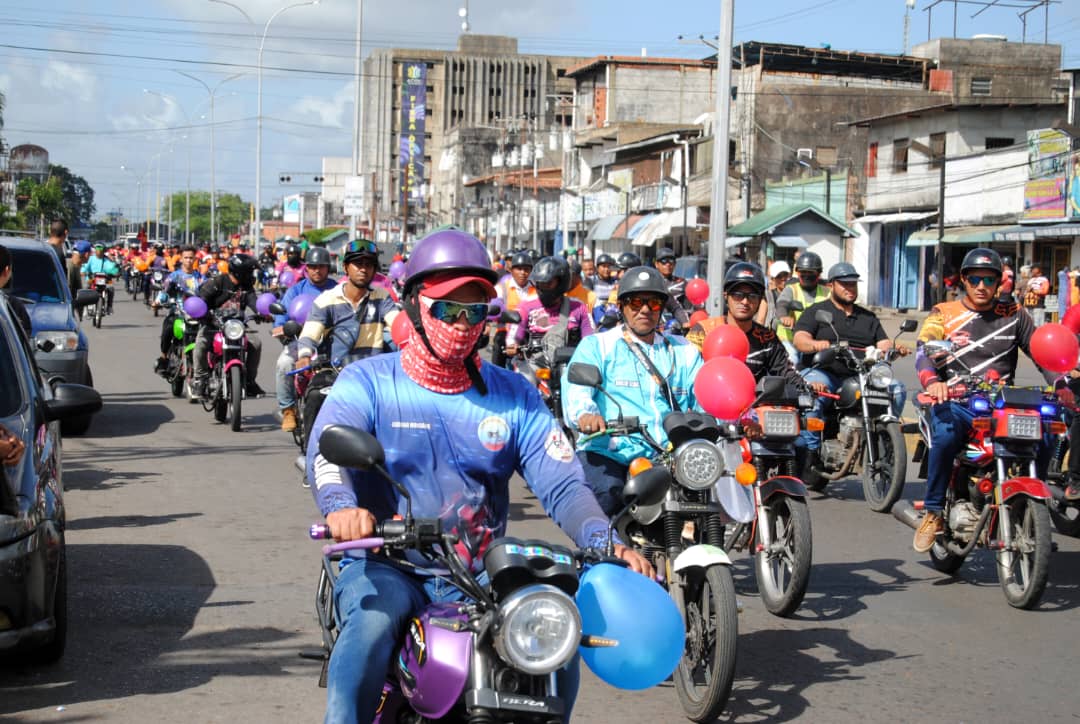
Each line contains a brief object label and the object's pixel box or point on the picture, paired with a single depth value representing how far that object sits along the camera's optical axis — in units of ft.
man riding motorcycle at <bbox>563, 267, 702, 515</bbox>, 21.68
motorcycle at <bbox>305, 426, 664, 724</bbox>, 9.41
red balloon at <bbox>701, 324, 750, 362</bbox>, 24.76
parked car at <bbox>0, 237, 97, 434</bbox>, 45.09
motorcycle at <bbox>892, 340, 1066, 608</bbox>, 24.32
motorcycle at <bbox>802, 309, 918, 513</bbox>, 35.17
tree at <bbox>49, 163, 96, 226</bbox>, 475.52
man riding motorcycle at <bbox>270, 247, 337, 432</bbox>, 38.24
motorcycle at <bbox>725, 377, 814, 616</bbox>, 23.00
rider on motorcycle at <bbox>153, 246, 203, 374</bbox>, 57.00
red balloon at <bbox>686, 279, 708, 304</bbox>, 50.34
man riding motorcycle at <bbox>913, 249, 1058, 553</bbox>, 26.81
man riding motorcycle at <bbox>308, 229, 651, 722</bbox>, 12.33
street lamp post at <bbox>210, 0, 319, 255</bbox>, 181.08
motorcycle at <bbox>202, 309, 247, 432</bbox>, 47.39
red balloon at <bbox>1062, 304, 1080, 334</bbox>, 29.76
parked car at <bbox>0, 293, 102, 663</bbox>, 17.66
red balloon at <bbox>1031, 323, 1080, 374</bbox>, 25.81
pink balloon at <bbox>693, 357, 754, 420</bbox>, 20.66
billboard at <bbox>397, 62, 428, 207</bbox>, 473.26
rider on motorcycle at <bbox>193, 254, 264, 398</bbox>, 50.70
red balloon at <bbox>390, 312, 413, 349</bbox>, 26.27
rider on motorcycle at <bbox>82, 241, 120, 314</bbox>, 100.22
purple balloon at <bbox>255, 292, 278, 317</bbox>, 44.53
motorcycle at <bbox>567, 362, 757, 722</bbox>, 17.79
